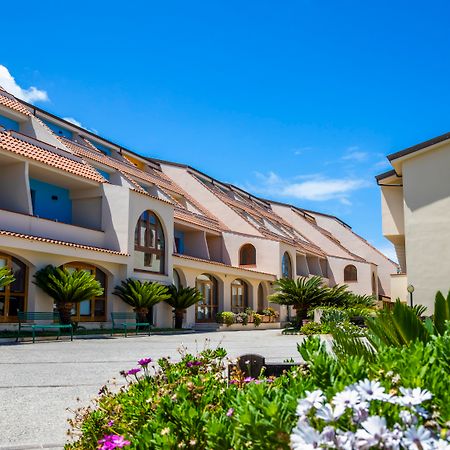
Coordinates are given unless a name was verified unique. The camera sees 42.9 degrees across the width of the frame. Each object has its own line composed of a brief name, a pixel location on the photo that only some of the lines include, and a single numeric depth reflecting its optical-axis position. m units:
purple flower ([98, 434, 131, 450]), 2.84
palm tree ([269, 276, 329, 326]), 27.19
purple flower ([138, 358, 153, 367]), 4.59
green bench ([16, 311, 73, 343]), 18.74
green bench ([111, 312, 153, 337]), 23.77
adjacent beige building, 19.98
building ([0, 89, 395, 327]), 22.45
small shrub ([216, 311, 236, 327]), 33.97
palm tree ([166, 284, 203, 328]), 29.41
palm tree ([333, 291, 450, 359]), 4.17
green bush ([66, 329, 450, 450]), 2.22
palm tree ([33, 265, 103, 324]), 21.42
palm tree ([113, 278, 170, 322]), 25.46
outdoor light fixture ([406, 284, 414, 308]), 19.45
